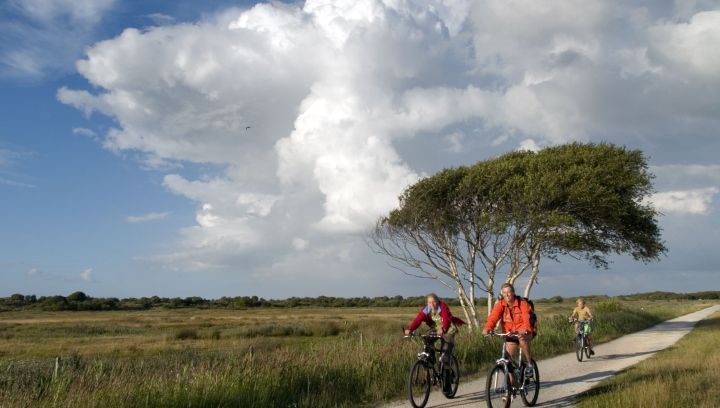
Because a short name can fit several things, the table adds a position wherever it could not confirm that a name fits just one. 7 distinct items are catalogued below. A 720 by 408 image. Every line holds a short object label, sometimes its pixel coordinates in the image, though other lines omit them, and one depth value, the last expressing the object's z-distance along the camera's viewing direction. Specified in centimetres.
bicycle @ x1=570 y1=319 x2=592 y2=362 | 1627
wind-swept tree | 2495
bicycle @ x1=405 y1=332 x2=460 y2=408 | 934
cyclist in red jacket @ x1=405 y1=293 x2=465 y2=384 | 991
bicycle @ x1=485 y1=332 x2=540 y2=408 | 865
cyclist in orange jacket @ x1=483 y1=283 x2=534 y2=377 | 899
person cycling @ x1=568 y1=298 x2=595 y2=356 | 1742
